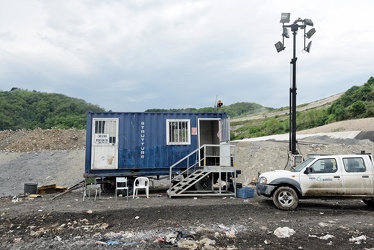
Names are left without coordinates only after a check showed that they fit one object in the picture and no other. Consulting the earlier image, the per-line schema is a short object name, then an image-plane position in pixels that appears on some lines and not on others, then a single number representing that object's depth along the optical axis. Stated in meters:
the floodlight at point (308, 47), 13.84
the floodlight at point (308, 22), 13.88
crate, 13.14
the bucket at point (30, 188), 15.12
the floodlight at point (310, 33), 13.81
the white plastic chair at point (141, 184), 13.29
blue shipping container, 14.07
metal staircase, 13.58
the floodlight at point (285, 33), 13.95
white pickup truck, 10.52
